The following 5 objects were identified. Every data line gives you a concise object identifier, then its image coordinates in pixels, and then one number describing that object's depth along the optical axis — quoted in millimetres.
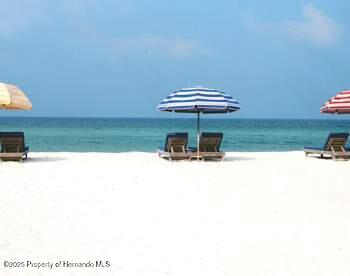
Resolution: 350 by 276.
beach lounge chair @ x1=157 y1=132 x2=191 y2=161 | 14359
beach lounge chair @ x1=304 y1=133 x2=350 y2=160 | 15359
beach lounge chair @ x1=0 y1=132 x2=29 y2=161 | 13361
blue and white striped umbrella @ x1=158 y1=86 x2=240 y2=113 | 14086
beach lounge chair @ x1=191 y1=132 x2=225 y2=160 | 14430
